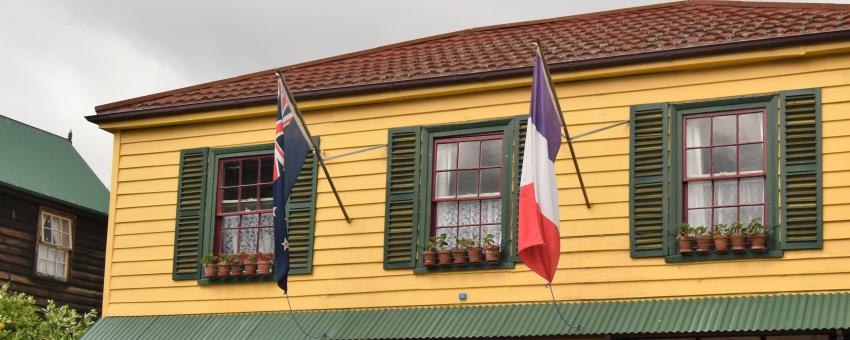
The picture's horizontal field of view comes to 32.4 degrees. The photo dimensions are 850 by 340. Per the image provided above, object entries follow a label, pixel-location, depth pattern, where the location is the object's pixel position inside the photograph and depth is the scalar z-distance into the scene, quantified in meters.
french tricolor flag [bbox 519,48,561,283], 15.22
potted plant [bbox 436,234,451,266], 17.34
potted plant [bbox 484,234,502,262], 17.08
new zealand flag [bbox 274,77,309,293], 17.05
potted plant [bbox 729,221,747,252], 15.73
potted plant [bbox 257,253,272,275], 18.48
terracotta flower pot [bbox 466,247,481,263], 17.19
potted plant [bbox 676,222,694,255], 16.03
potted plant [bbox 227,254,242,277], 18.67
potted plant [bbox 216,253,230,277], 18.75
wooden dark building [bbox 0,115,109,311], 26.28
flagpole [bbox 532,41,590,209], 15.47
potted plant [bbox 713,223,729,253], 15.82
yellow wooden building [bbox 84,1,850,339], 15.76
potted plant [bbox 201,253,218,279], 18.83
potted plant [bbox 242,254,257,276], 18.58
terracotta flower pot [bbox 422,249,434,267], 17.42
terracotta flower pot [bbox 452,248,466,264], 17.30
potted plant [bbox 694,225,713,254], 15.95
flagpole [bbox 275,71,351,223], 17.22
